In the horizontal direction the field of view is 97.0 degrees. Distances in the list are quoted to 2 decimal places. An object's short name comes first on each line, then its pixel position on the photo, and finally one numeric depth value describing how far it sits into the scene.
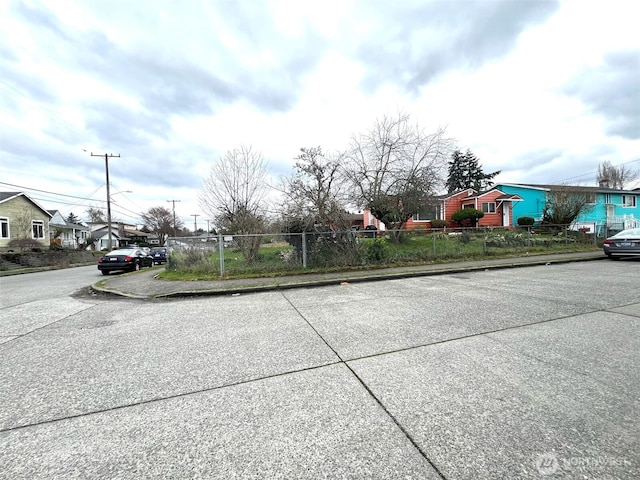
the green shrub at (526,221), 24.08
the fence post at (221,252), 10.22
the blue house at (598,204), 26.66
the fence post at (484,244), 13.82
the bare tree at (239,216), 13.70
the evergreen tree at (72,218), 72.15
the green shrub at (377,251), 11.45
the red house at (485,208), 26.67
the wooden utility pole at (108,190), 29.06
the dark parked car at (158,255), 22.12
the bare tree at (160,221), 64.11
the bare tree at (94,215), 67.46
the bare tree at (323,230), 10.88
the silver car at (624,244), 11.99
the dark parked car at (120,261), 14.60
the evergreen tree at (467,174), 53.34
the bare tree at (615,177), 43.66
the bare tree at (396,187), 16.34
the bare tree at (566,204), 19.08
